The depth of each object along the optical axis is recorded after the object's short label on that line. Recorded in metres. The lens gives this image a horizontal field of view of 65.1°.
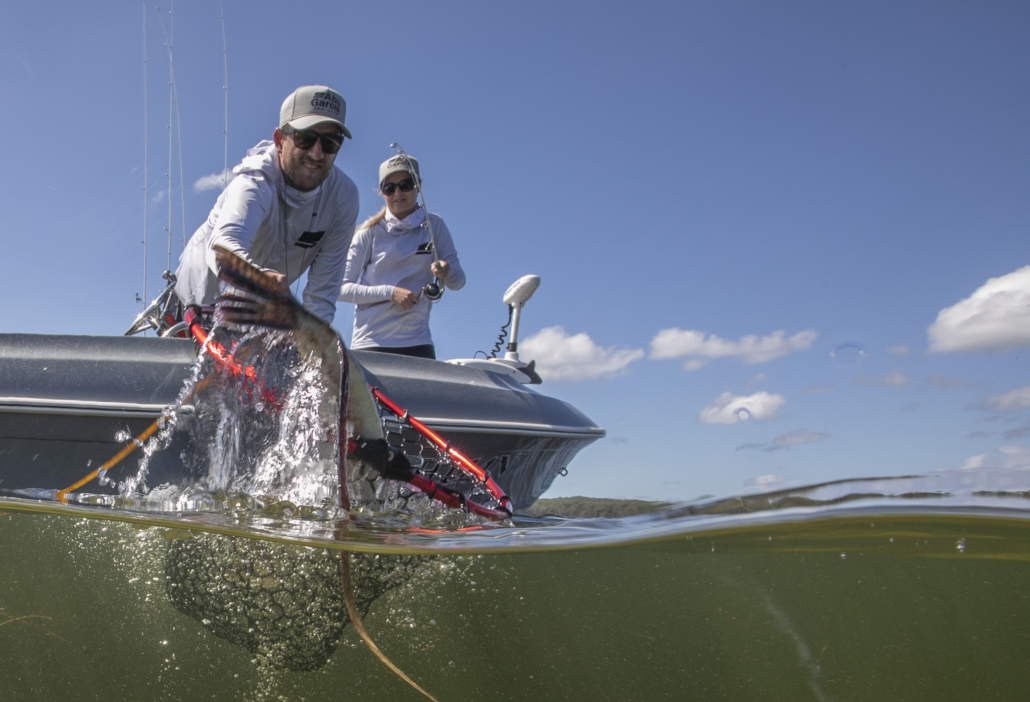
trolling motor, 5.29
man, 3.76
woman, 5.09
